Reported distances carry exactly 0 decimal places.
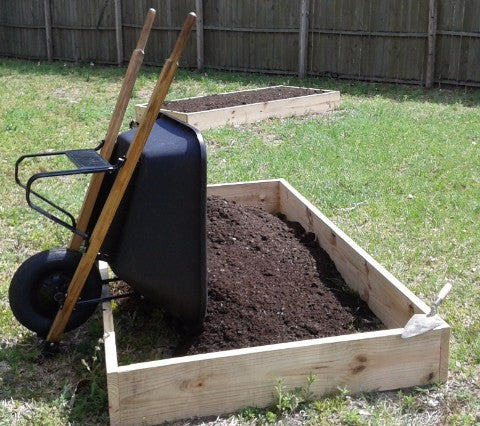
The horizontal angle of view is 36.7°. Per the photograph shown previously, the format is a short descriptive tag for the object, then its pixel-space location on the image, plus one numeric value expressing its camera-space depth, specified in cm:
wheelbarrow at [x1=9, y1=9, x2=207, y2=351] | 333
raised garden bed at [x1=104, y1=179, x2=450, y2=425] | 308
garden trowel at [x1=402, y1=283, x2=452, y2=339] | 328
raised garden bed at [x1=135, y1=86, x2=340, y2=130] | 934
